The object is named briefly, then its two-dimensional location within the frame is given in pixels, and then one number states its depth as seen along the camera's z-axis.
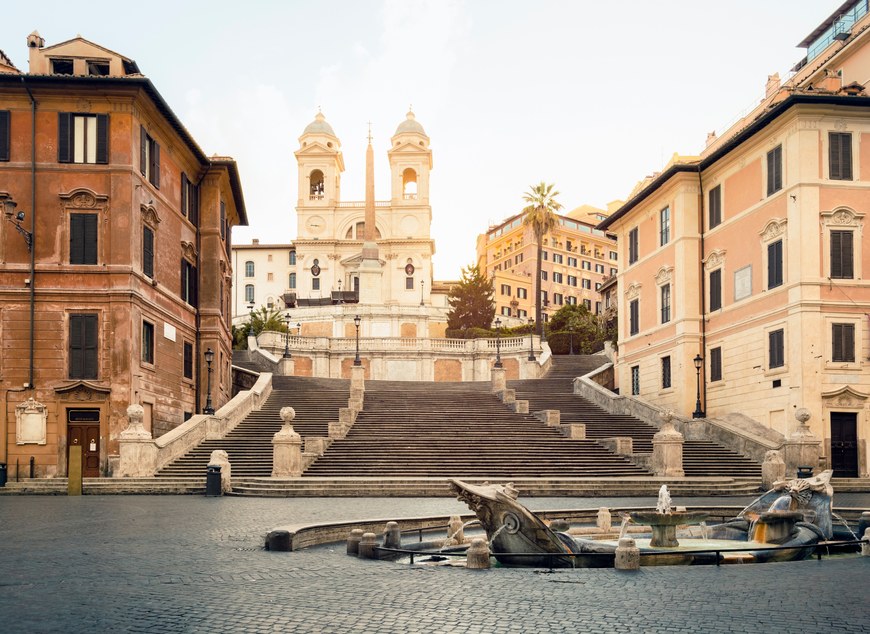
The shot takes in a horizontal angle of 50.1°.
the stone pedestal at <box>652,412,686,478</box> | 28.60
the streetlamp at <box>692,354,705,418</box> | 34.41
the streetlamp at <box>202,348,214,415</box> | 32.59
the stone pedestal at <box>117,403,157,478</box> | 27.47
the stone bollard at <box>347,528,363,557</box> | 14.08
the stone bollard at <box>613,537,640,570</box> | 12.39
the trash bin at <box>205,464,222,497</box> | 25.08
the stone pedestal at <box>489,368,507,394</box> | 44.36
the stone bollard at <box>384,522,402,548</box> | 14.76
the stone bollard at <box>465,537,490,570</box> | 12.55
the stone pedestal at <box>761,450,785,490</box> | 26.75
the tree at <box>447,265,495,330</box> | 87.88
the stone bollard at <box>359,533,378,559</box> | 13.71
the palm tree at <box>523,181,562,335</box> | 82.38
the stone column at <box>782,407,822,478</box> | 28.03
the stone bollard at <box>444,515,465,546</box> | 15.35
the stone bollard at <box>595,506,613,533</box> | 17.16
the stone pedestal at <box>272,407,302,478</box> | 27.03
